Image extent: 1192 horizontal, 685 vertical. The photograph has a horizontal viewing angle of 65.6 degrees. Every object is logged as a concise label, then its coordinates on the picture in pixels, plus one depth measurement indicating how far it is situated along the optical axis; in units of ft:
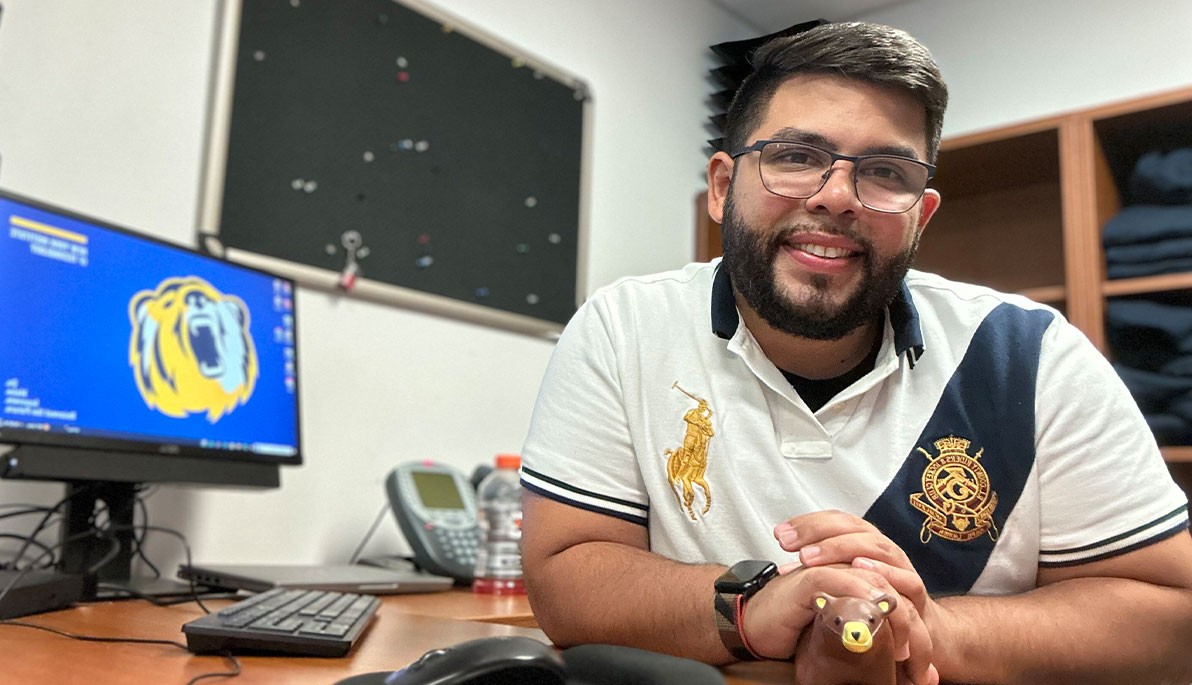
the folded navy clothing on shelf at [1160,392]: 6.66
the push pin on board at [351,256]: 6.21
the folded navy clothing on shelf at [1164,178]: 6.93
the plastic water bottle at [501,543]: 5.24
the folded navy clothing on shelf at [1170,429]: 6.67
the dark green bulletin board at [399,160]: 5.87
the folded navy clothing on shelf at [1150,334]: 6.73
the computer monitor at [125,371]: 3.87
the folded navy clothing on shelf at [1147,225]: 6.84
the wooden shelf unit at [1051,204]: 7.11
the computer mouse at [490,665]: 1.69
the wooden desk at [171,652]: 2.29
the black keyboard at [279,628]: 2.55
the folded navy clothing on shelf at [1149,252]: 6.81
